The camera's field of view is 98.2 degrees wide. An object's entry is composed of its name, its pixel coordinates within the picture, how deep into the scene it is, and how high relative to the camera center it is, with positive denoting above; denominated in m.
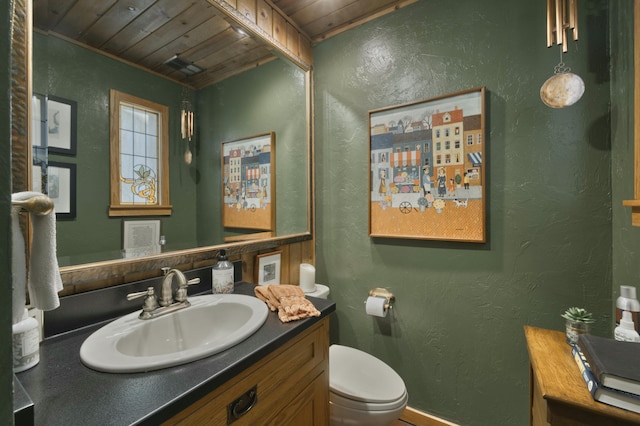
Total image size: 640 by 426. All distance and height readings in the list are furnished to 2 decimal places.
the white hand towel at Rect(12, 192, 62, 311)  0.49 -0.10
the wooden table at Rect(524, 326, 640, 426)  0.71 -0.52
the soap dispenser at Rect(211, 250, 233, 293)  1.22 -0.29
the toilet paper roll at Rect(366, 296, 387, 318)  1.58 -0.55
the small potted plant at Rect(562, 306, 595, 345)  1.04 -0.43
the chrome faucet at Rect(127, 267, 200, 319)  0.97 -0.32
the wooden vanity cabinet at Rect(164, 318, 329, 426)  0.68 -0.53
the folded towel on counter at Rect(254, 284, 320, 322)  1.03 -0.36
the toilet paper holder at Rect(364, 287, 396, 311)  1.64 -0.50
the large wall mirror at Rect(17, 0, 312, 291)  0.90 +0.47
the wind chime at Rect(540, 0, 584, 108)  1.10 +0.67
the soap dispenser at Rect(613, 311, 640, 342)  0.90 -0.40
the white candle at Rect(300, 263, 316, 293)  1.77 -0.43
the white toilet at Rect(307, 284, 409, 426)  1.20 -0.83
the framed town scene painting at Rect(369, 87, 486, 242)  1.40 +0.23
